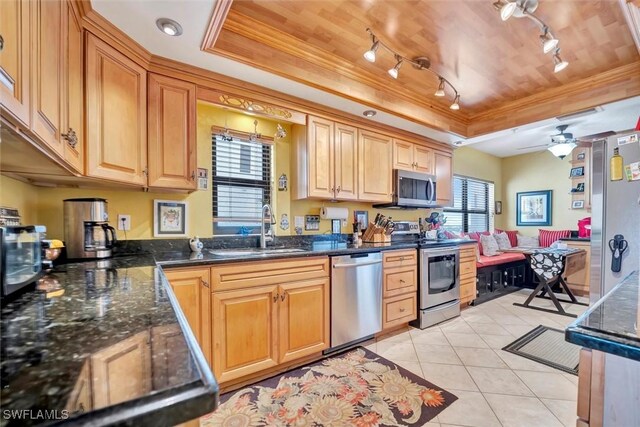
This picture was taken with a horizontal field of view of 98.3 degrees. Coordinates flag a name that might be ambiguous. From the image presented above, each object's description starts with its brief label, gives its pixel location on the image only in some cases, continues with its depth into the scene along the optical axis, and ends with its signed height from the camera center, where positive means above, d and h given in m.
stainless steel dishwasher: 2.36 -0.76
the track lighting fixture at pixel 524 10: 1.59 +1.22
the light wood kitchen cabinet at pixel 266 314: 1.86 -0.74
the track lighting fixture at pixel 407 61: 1.99 +1.28
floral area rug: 1.62 -1.21
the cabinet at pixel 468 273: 3.44 -0.77
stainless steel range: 2.97 -0.82
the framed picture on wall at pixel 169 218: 2.17 -0.03
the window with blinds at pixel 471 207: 4.93 +0.10
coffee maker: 1.68 -0.08
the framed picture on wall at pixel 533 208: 5.28 +0.08
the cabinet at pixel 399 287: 2.70 -0.76
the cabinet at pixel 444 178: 3.83 +0.48
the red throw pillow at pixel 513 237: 5.29 -0.49
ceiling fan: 3.92 +1.03
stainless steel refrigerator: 1.73 -0.02
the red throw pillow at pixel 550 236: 4.89 -0.44
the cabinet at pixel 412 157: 3.35 +0.71
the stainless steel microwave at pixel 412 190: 3.29 +0.28
